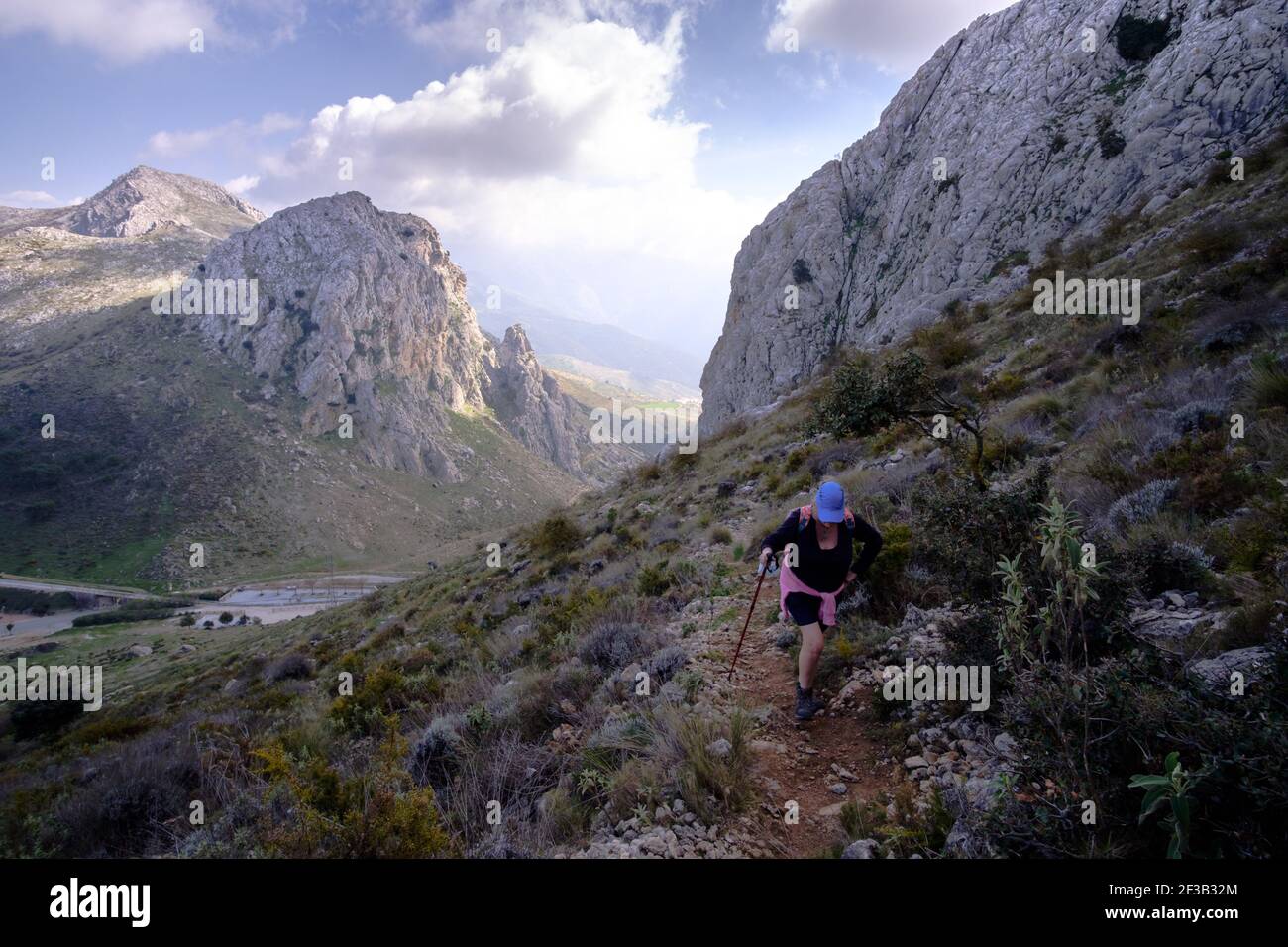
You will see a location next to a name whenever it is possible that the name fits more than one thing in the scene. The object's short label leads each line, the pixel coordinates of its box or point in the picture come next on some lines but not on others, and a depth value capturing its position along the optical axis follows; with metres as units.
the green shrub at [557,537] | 15.99
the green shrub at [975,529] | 4.42
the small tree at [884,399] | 7.39
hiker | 4.66
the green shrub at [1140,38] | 26.65
